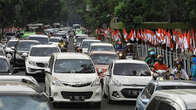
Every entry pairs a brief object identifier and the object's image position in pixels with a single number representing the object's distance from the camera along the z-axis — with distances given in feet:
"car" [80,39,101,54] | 128.73
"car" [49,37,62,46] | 164.14
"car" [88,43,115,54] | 99.73
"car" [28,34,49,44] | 126.62
